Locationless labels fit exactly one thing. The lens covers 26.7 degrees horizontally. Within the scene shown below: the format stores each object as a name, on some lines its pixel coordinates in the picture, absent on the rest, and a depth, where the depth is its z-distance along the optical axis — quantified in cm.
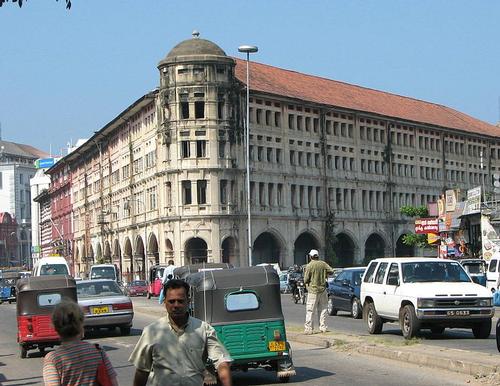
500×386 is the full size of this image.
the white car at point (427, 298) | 2167
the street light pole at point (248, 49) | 5572
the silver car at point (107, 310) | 2742
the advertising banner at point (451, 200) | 6912
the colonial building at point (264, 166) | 8219
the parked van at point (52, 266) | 5469
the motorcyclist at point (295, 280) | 4778
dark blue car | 3291
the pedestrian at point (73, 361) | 689
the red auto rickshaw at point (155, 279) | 6183
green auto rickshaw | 1573
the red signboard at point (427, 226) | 6831
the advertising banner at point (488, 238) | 5769
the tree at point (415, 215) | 8966
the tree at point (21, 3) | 897
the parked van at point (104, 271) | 6600
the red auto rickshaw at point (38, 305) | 2323
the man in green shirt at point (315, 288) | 2317
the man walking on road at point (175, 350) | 751
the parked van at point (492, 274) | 3600
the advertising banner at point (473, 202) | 6224
